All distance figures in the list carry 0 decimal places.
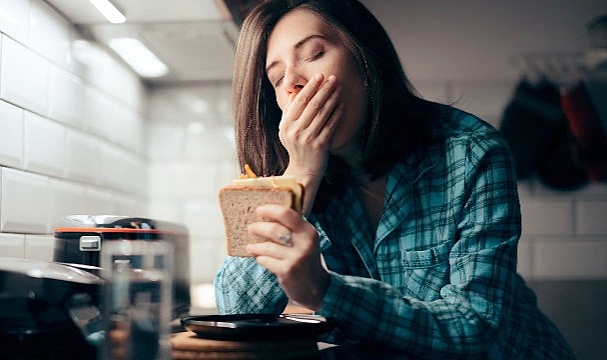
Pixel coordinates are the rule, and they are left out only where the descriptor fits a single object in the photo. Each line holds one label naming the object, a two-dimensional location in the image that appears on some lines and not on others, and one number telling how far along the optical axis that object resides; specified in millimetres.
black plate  794
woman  1013
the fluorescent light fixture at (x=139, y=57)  1589
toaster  1204
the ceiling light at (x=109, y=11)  1375
